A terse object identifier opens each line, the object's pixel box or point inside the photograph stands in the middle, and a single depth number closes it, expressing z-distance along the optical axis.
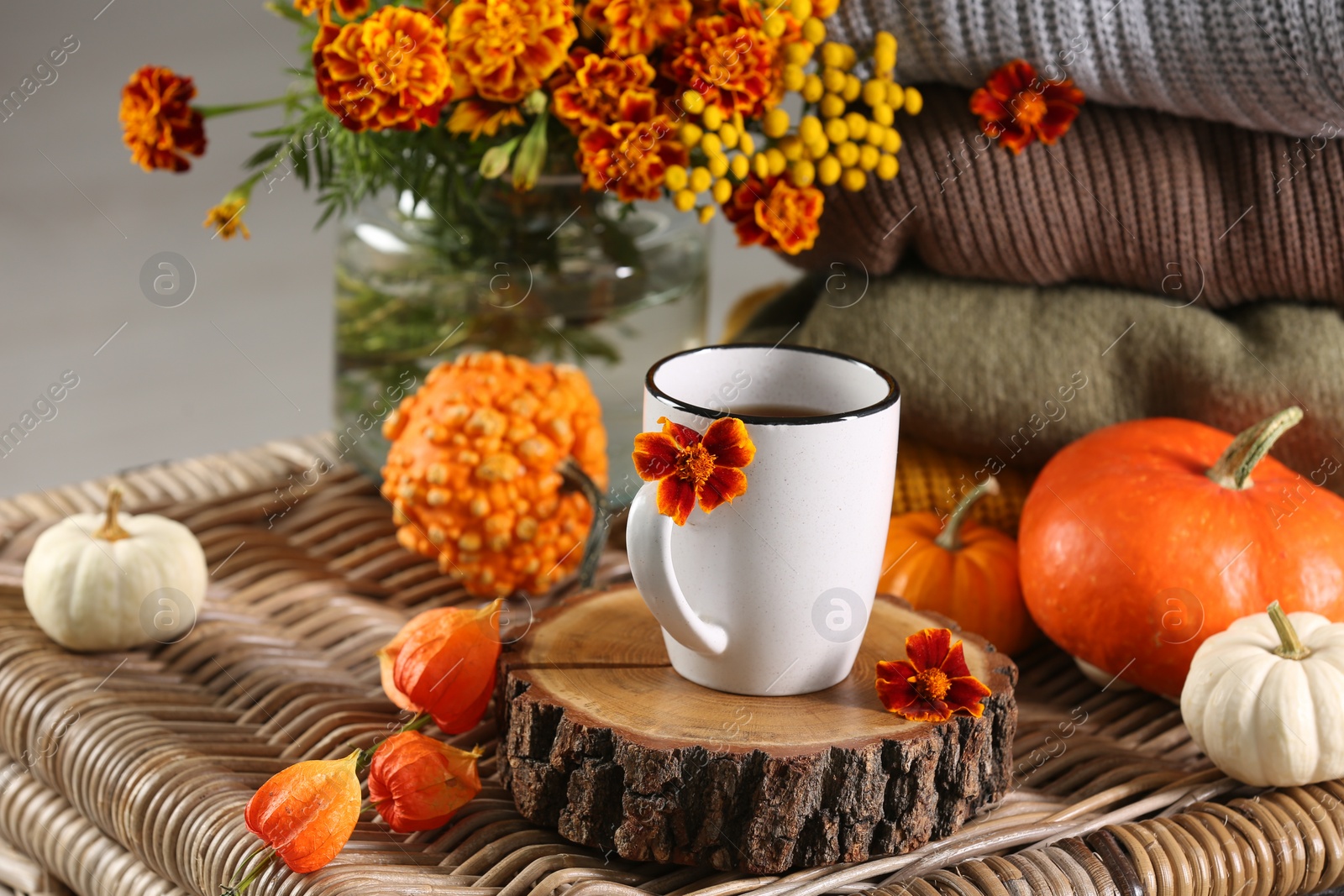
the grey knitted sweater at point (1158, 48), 1.45
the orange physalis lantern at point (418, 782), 1.35
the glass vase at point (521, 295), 1.57
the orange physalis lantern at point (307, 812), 1.32
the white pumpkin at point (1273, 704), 1.37
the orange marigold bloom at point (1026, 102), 1.50
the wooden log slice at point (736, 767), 1.32
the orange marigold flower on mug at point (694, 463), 1.31
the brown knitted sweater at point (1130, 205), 1.50
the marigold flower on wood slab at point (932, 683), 1.34
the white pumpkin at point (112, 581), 1.46
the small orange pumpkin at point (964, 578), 1.50
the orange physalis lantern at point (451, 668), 1.39
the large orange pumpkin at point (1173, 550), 1.44
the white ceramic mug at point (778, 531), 1.33
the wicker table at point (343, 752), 1.34
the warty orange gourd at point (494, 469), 1.51
